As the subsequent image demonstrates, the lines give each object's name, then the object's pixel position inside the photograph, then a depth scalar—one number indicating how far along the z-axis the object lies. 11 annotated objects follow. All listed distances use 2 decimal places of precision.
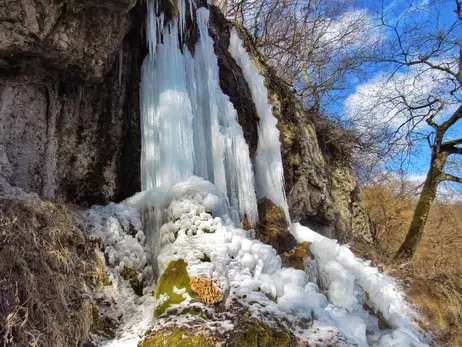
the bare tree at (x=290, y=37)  11.81
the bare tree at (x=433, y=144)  8.14
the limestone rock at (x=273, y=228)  5.53
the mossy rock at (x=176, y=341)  2.37
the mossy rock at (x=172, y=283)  2.80
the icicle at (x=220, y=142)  5.35
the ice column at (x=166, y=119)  4.75
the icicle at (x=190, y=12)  6.03
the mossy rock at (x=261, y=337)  2.42
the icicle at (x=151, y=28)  5.30
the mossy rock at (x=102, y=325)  2.85
